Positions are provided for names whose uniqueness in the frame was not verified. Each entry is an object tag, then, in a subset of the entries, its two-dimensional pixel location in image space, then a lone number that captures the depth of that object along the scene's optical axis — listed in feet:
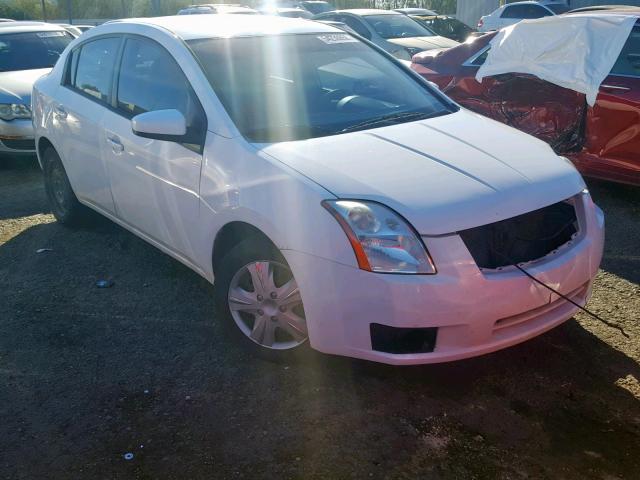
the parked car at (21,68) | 25.64
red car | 18.67
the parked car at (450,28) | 61.41
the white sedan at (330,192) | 9.93
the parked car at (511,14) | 67.62
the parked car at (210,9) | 71.72
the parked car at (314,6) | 87.40
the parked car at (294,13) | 66.19
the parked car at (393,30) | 40.40
